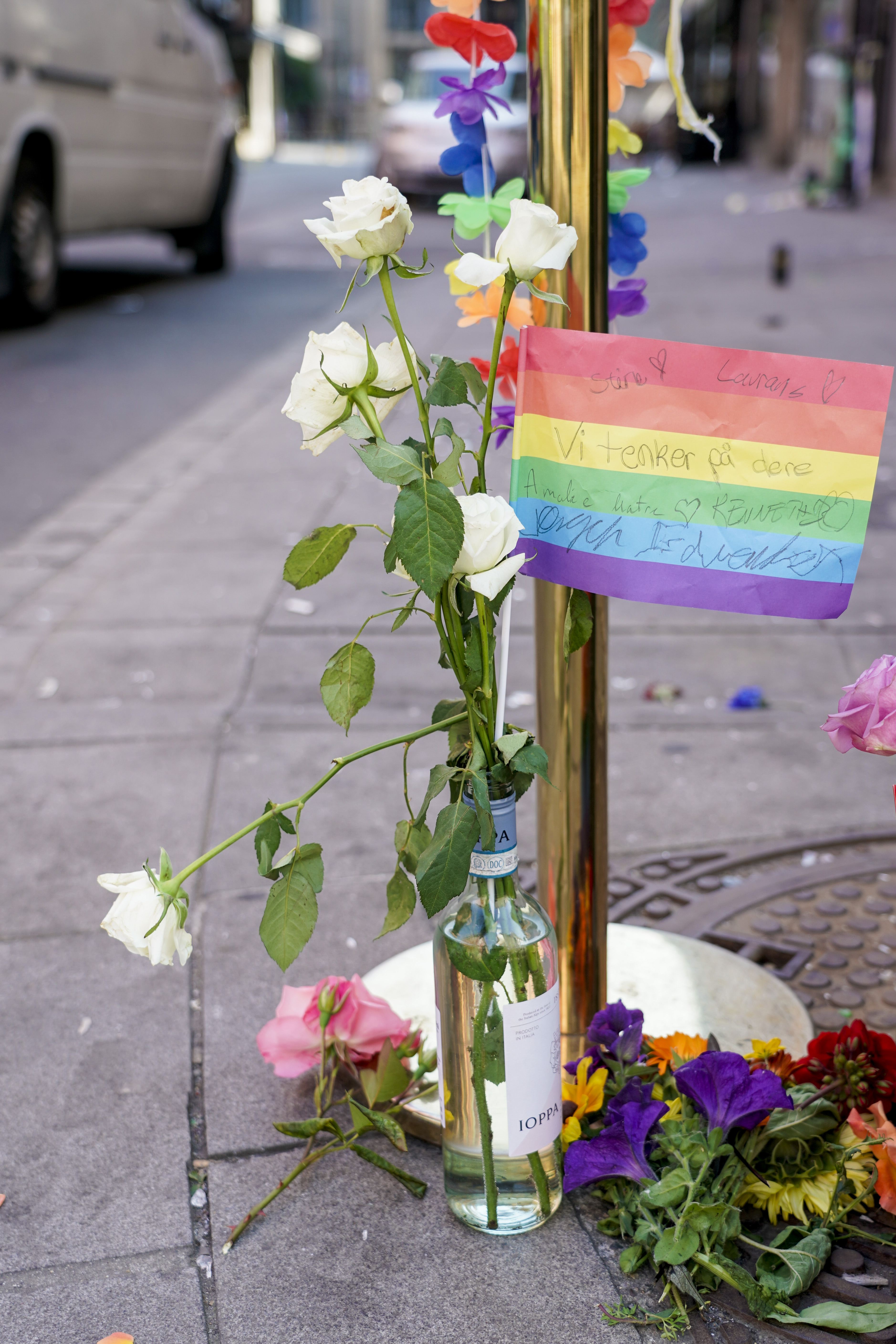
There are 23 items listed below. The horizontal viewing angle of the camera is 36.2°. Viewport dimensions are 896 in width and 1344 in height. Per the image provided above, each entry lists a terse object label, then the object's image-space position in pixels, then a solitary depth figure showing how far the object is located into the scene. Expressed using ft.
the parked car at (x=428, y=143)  46.47
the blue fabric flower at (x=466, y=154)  5.46
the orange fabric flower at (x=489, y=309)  5.49
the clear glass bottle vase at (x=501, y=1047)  4.63
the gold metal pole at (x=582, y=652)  4.93
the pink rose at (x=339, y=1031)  5.54
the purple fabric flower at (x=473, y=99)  5.27
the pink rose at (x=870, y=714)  4.23
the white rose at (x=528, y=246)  4.15
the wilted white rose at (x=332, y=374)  4.18
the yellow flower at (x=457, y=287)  5.25
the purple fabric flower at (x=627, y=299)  5.65
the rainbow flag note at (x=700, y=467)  4.50
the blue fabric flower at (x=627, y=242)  5.67
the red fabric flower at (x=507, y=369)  5.47
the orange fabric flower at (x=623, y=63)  5.71
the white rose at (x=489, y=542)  4.16
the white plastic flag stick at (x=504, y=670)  4.53
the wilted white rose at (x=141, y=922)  4.16
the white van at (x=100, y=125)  23.00
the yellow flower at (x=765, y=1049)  5.28
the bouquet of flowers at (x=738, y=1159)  4.59
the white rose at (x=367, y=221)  4.05
